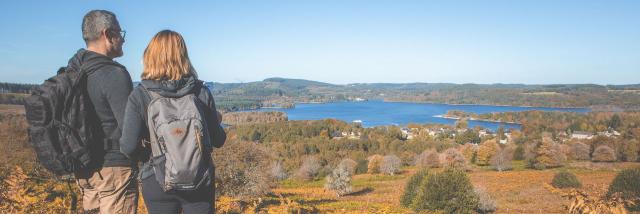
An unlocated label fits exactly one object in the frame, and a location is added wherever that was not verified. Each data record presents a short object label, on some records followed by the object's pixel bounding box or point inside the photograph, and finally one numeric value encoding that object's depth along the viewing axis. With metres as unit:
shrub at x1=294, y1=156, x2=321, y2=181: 58.93
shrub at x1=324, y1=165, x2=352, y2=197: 36.34
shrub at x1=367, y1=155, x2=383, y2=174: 64.69
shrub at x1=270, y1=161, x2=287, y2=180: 52.34
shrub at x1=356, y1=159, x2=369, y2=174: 68.44
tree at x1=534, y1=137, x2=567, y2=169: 60.12
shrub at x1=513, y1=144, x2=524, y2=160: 73.31
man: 2.86
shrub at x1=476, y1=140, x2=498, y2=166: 69.50
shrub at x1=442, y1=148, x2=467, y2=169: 59.29
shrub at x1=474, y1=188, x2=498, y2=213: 21.65
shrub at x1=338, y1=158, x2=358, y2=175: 64.72
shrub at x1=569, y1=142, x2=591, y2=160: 68.81
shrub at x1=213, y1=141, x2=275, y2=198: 17.20
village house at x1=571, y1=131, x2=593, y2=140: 99.00
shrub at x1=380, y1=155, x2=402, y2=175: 58.66
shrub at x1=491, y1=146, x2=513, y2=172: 58.22
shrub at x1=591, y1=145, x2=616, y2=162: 64.94
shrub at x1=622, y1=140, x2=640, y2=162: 64.69
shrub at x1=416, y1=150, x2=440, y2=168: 65.89
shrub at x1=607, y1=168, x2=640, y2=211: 19.42
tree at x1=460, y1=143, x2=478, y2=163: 72.56
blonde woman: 2.71
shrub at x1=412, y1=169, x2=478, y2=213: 18.91
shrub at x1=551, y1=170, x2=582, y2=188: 29.34
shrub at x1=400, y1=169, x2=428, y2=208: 24.25
